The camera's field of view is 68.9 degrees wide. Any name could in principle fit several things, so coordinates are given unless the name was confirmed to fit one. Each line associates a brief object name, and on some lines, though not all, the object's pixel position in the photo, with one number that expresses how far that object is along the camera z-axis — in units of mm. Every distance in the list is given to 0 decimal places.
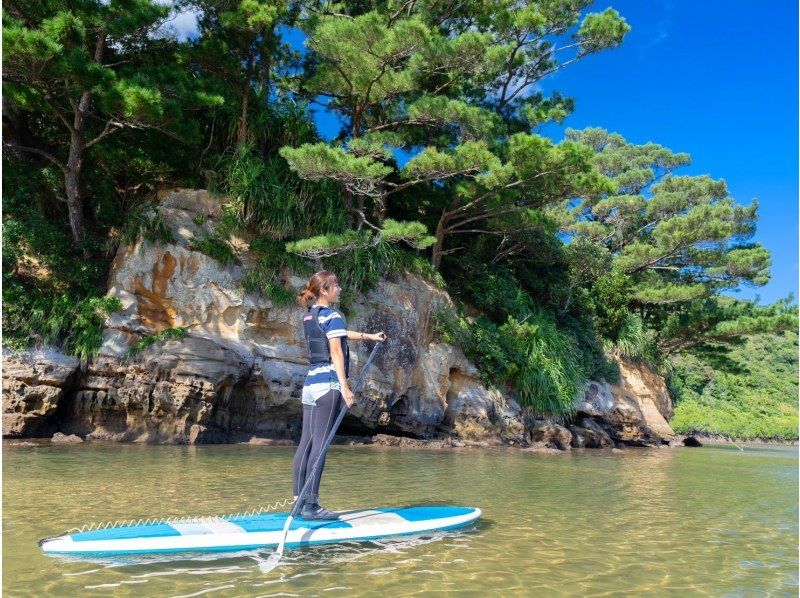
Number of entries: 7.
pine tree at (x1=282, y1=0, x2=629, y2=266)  10719
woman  4031
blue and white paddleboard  3203
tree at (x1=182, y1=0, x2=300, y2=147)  10820
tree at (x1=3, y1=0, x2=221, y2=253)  8672
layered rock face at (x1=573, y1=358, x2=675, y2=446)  14812
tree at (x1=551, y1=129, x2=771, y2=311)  18484
